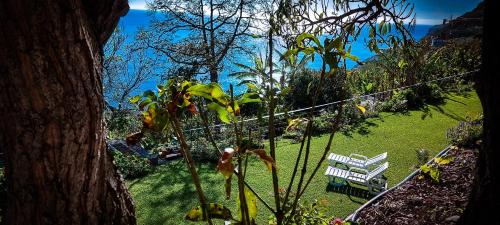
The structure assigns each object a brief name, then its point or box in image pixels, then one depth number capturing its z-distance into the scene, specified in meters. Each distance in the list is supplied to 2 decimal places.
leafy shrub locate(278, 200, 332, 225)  3.13
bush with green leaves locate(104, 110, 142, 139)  10.77
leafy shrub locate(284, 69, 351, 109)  13.23
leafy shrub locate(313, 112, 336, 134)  10.46
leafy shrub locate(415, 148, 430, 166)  6.37
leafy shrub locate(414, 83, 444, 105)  12.98
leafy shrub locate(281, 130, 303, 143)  9.69
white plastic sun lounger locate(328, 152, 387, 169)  6.82
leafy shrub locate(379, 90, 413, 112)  12.25
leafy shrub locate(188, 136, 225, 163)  8.52
